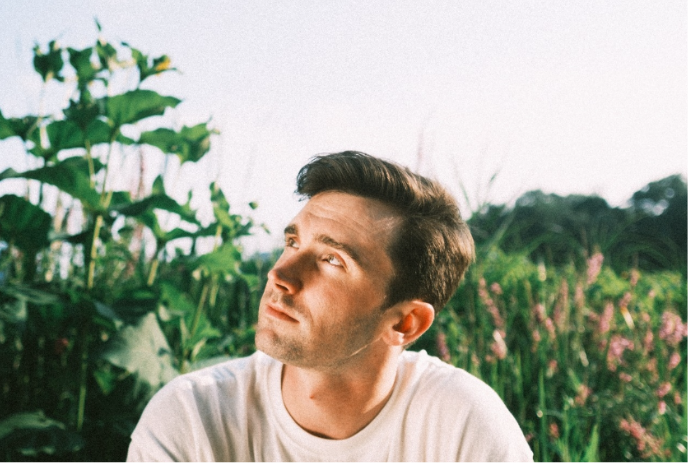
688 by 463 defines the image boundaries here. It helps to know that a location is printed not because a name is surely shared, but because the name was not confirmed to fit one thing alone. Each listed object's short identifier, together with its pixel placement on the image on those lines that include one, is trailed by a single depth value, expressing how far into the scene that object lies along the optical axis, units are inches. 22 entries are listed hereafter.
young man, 56.3
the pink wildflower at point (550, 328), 100.2
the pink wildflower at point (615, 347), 93.4
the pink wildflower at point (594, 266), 110.1
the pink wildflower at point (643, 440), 77.4
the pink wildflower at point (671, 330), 94.1
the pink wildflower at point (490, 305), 102.7
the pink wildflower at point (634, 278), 117.7
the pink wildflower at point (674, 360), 89.6
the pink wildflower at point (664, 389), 82.8
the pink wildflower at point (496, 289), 105.5
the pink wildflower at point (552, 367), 95.3
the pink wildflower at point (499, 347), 92.2
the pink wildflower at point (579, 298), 107.1
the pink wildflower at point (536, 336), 101.6
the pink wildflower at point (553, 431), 80.1
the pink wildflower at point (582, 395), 85.3
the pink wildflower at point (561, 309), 102.8
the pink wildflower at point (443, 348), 93.9
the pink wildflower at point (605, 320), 99.3
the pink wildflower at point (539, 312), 103.0
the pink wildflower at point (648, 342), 97.4
